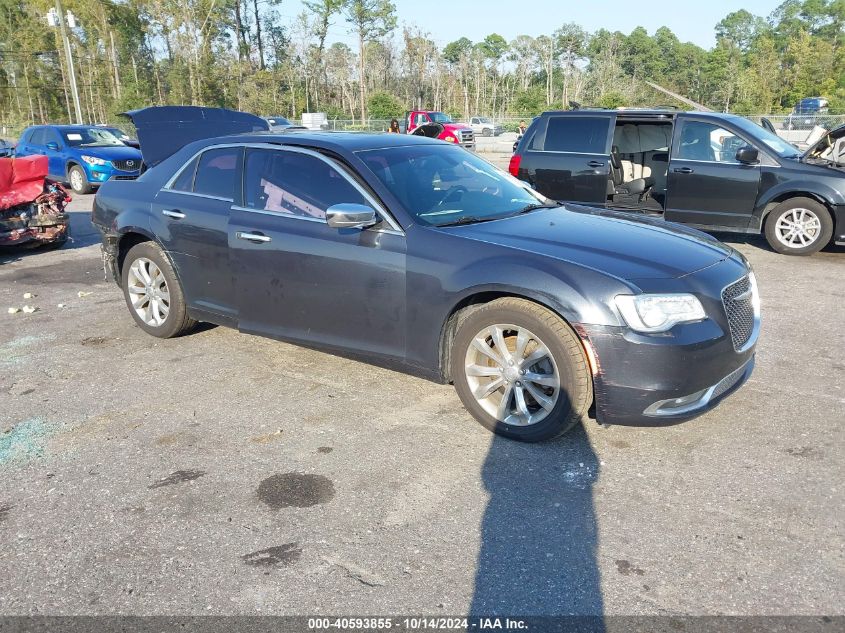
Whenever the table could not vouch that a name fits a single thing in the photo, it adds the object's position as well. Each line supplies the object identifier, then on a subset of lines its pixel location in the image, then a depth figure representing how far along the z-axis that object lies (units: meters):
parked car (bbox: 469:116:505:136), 50.35
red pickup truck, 31.50
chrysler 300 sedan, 3.47
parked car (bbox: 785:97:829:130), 32.68
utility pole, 29.77
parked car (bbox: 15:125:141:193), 16.25
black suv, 8.53
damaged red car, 9.14
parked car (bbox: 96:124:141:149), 17.78
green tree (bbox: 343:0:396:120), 58.91
